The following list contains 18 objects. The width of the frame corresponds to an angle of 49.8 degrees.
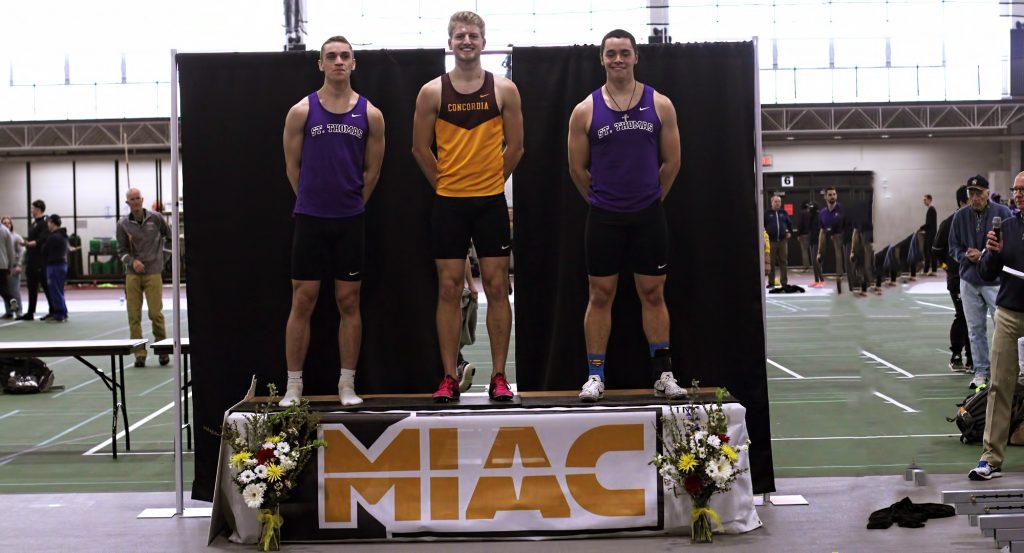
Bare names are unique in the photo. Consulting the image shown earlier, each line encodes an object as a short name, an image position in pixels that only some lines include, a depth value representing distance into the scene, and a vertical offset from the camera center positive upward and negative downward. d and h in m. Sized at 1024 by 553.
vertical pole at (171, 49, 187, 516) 6.02 -0.46
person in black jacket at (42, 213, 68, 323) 17.80 +0.08
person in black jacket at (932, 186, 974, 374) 10.26 -0.43
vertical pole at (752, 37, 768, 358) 6.21 +0.47
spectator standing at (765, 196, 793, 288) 21.08 +0.50
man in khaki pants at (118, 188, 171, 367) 11.83 +0.10
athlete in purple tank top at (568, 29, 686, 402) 6.02 +0.38
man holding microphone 6.38 -0.46
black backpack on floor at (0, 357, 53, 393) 10.86 -1.07
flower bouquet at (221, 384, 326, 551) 5.45 -0.96
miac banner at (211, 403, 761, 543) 5.71 -1.15
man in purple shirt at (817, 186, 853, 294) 20.75 +0.51
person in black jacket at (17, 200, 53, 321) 18.09 +0.17
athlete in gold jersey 6.01 +0.56
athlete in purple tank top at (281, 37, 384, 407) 5.98 +0.39
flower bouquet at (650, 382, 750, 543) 5.51 -1.01
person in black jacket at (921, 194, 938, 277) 23.23 +0.56
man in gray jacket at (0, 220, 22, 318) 18.45 +0.13
